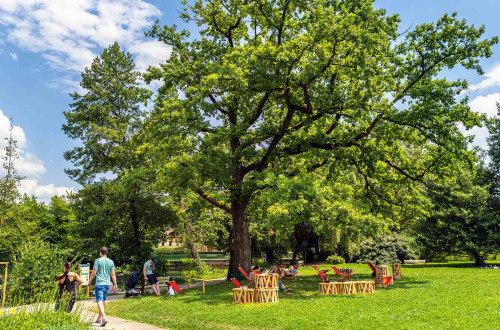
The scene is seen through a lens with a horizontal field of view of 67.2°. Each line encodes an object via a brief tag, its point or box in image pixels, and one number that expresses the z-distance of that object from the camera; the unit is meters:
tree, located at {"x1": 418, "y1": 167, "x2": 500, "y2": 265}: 27.80
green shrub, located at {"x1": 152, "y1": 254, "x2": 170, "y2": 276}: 23.41
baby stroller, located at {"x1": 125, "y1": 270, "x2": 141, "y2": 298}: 16.38
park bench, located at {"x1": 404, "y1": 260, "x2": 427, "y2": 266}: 33.77
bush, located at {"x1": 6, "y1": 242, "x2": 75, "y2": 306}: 14.69
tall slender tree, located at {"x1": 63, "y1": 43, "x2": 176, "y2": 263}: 24.28
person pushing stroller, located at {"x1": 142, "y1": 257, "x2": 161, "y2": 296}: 16.36
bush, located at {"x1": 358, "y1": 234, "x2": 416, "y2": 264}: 33.03
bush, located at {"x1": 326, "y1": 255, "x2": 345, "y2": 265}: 34.84
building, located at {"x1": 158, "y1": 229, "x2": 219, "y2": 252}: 27.47
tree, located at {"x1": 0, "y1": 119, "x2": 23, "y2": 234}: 25.58
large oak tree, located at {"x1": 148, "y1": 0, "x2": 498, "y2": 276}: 16.36
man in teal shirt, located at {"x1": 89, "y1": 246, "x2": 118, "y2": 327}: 10.12
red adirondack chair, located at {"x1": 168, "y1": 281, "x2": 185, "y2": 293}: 16.39
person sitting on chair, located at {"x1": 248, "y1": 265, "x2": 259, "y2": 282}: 16.81
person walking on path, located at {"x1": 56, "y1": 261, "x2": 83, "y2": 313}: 10.31
